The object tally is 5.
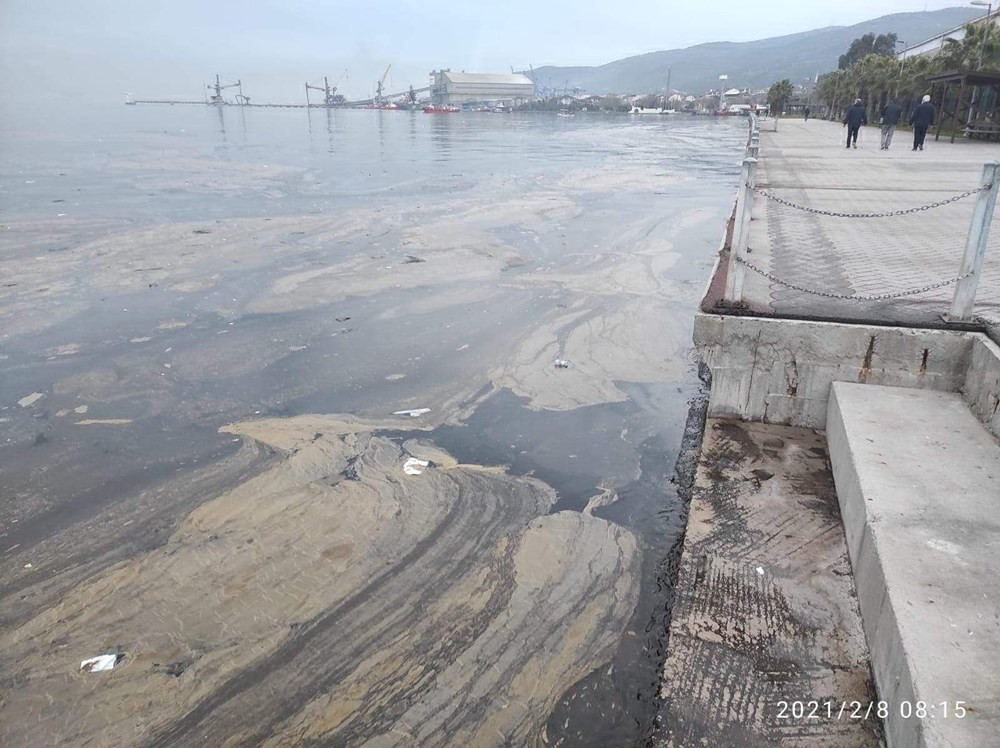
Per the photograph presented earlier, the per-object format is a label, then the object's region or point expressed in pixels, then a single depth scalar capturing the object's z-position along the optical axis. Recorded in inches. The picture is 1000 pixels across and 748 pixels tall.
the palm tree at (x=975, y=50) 1098.1
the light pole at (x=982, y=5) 1050.7
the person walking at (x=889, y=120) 810.7
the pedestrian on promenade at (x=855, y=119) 882.8
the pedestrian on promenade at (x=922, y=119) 773.3
